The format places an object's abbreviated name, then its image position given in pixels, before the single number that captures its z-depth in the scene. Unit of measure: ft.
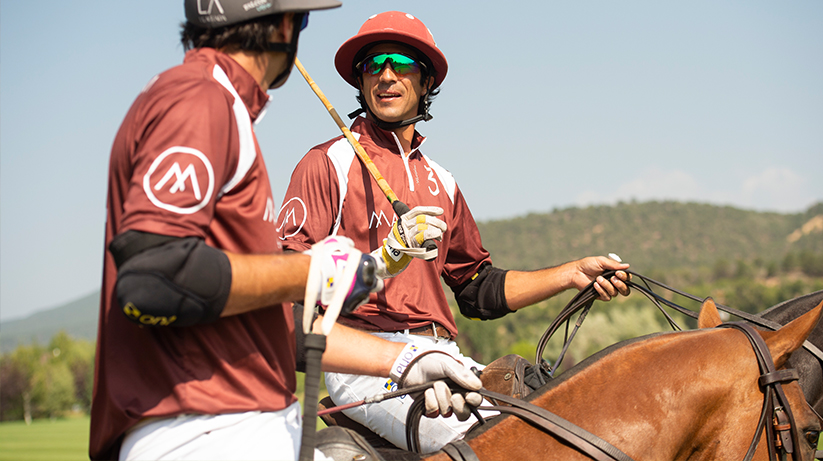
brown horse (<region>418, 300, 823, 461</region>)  7.74
